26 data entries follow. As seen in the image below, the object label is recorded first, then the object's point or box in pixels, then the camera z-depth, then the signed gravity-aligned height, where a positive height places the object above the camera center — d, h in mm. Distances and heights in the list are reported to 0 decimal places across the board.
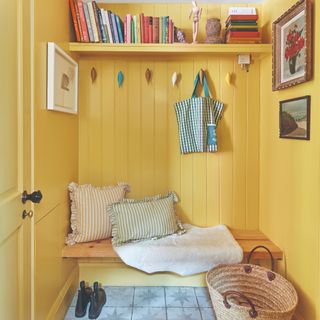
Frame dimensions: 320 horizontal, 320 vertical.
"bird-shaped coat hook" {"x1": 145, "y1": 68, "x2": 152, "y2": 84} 2668 +598
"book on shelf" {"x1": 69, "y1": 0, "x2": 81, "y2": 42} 2398 +933
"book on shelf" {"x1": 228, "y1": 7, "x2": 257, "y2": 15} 2484 +1014
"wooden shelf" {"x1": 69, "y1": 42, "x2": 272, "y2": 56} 2395 +722
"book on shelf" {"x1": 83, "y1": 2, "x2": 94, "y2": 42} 2396 +914
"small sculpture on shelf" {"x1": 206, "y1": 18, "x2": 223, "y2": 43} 2482 +876
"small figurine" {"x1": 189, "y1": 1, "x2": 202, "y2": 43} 2457 +969
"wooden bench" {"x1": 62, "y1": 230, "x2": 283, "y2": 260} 2240 -642
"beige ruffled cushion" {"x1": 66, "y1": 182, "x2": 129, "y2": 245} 2387 -442
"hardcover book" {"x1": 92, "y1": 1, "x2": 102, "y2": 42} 2396 +957
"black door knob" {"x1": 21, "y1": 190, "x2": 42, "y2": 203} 1554 -202
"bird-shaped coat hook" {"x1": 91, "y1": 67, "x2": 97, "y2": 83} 2658 +599
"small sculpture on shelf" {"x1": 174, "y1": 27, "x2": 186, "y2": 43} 2504 +840
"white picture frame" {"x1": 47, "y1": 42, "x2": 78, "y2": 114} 1918 +445
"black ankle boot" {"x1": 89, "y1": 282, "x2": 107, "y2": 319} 2227 -992
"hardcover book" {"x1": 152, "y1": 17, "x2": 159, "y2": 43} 2449 +873
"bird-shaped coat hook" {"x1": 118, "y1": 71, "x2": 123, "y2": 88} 2648 +574
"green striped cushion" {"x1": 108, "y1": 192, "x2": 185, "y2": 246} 2312 -464
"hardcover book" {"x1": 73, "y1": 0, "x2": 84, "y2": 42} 2402 +953
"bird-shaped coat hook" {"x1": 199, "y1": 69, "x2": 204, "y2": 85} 2652 +598
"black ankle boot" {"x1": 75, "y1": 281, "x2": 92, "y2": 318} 2248 -981
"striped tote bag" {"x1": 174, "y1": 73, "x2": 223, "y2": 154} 2553 +229
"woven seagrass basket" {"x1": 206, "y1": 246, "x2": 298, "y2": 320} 1835 -797
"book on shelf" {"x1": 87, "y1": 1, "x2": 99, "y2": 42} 2398 +899
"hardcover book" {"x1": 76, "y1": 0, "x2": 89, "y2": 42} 2398 +905
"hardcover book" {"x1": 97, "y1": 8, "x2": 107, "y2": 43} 2412 +869
